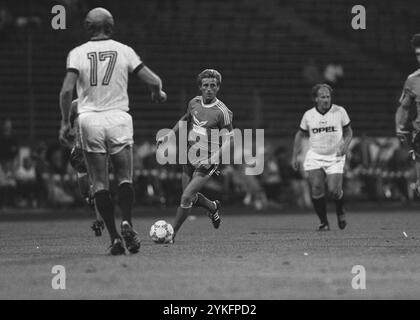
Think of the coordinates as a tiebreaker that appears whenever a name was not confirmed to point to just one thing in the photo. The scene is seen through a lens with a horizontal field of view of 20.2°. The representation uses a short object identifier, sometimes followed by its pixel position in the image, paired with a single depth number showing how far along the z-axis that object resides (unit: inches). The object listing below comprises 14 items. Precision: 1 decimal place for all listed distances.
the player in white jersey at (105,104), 449.4
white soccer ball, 544.1
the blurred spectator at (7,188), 1065.5
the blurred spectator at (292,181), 1169.4
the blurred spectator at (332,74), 1306.6
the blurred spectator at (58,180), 1090.1
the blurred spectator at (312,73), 1289.4
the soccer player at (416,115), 557.9
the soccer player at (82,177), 598.4
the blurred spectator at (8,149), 1071.6
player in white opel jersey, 691.4
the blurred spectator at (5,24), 1246.3
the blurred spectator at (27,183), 1072.8
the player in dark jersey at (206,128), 580.7
